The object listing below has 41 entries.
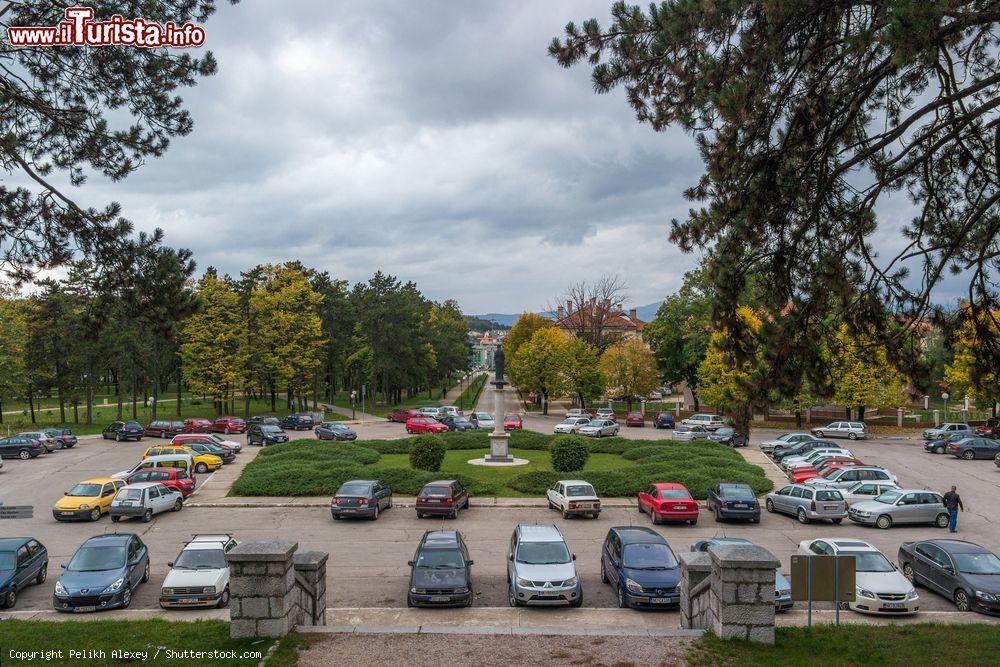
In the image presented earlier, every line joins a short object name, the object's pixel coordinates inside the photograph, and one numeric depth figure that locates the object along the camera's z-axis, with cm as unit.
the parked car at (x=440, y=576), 1448
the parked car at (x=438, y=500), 2472
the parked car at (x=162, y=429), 5097
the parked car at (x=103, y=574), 1447
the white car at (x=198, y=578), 1471
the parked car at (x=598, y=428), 5012
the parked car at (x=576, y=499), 2464
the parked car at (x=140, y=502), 2438
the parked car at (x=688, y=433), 4719
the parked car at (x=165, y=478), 2831
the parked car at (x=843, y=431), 5088
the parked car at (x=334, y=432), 4772
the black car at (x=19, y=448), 4065
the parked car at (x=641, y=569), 1457
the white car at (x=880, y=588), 1459
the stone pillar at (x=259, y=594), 1045
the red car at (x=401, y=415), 6384
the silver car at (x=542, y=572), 1450
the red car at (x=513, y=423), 5309
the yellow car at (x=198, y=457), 3575
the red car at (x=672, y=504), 2358
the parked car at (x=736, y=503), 2398
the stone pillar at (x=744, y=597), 1028
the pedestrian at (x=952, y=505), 2275
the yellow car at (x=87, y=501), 2452
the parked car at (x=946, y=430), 4647
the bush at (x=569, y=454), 3212
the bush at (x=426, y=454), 3166
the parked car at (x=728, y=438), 4478
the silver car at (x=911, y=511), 2372
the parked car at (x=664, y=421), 5950
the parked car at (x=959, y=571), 1456
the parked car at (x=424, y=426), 5109
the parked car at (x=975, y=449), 4028
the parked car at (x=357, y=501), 2438
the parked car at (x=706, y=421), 5215
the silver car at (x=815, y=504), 2422
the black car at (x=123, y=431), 4900
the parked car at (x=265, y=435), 4556
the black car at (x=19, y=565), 1528
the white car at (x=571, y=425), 5194
